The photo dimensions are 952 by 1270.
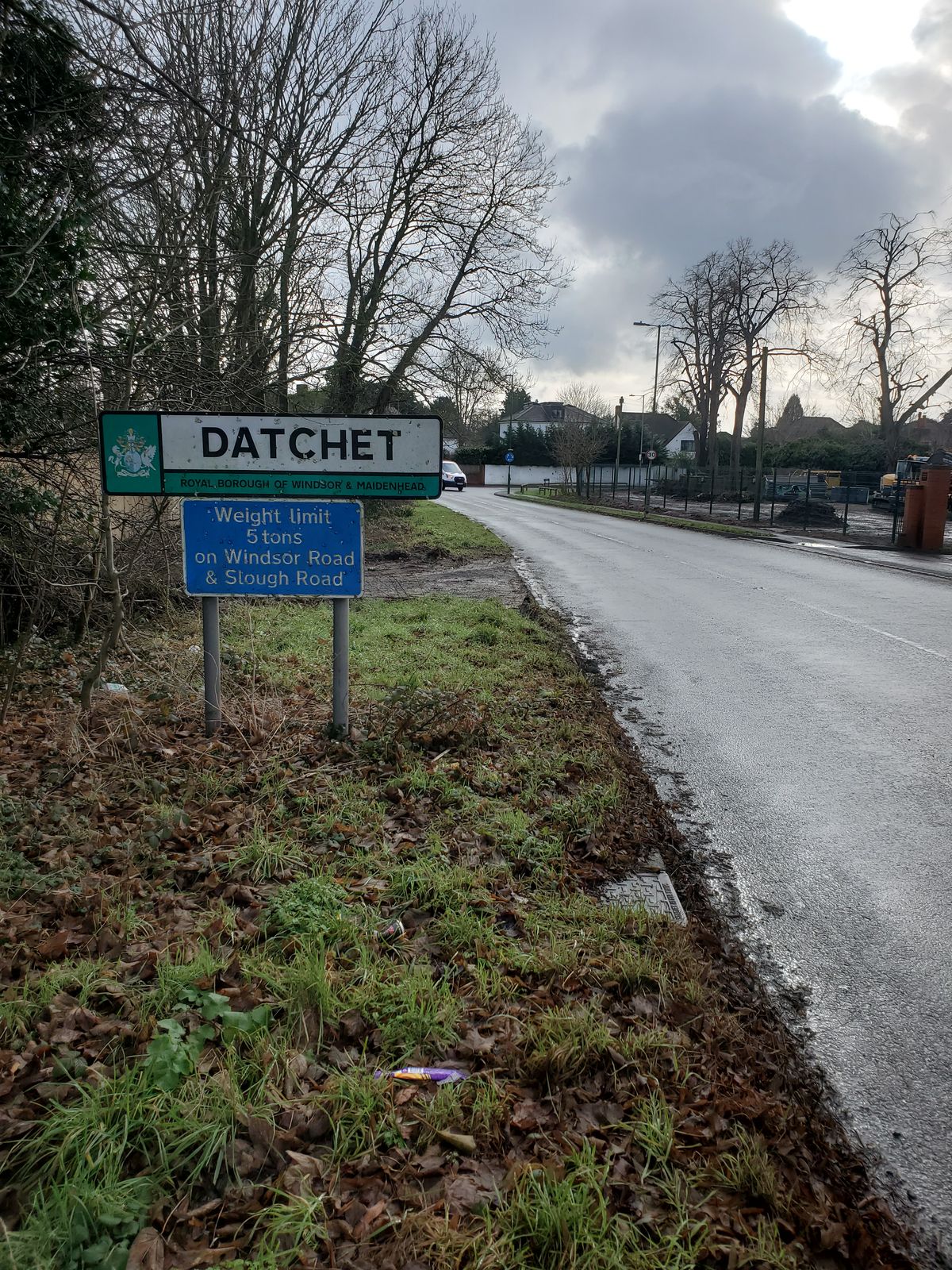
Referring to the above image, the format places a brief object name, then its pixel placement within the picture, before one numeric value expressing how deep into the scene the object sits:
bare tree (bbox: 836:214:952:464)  44.94
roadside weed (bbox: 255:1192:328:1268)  1.96
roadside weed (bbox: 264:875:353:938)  3.31
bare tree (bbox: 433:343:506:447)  19.25
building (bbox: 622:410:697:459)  97.88
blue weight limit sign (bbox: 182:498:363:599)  5.28
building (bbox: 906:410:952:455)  64.75
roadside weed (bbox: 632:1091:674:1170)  2.29
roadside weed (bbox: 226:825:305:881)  3.78
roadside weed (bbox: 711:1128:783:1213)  2.18
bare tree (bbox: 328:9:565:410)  17.25
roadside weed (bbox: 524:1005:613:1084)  2.61
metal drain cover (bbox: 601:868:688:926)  3.69
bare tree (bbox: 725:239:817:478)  46.00
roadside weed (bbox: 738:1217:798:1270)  1.99
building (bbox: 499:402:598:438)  87.94
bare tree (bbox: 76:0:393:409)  6.77
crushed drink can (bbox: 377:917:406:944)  3.31
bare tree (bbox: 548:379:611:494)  54.75
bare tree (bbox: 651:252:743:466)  48.69
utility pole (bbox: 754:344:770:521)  31.03
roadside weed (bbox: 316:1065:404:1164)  2.32
